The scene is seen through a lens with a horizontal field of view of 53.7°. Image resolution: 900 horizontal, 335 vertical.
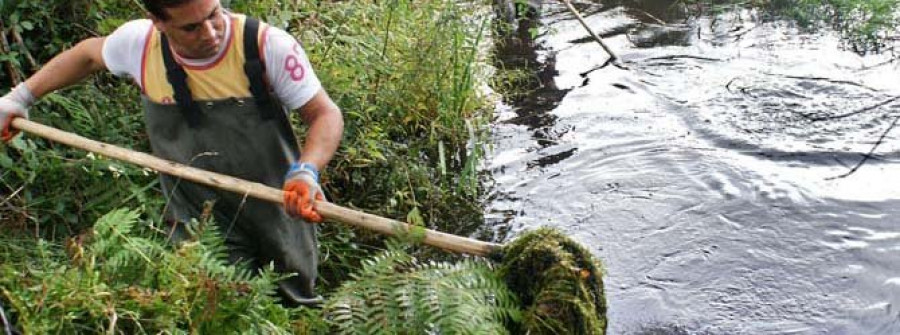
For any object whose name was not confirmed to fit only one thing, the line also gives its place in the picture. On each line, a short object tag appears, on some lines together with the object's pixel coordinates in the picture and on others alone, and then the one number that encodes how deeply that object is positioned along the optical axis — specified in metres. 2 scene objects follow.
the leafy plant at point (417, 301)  2.89
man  3.23
